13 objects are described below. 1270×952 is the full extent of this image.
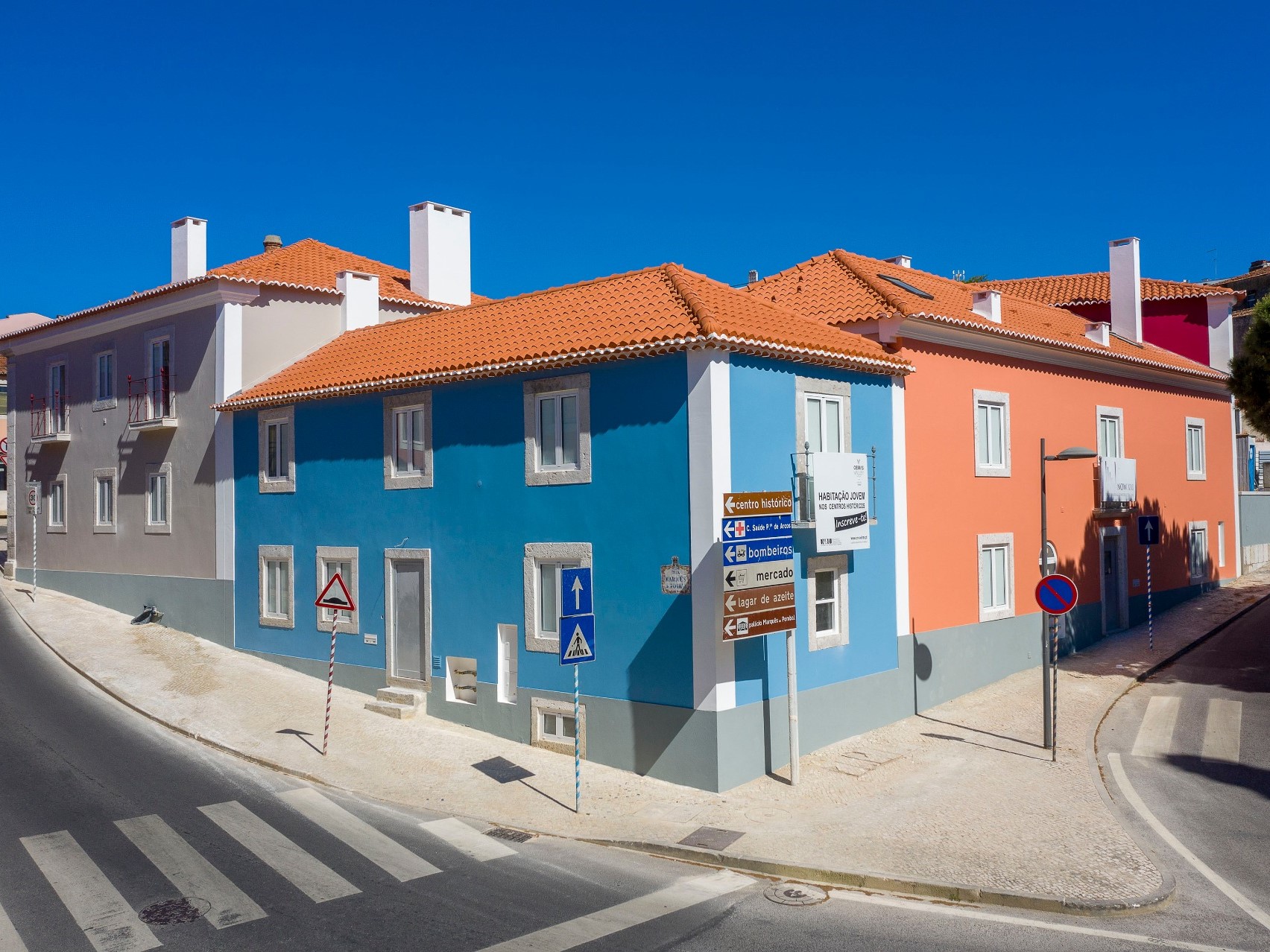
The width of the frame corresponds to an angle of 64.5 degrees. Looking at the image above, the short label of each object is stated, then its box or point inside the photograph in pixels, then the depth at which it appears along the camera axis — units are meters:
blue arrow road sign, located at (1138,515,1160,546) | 22.64
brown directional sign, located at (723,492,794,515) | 14.23
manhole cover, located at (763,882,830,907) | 10.20
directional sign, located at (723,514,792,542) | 14.10
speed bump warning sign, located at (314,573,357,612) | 15.80
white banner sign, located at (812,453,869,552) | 15.41
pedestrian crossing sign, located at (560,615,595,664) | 13.01
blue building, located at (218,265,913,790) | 14.62
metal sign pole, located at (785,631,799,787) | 14.37
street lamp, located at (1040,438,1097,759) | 15.29
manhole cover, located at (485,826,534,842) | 12.37
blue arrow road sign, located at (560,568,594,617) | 12.94
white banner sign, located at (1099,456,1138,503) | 23.59
